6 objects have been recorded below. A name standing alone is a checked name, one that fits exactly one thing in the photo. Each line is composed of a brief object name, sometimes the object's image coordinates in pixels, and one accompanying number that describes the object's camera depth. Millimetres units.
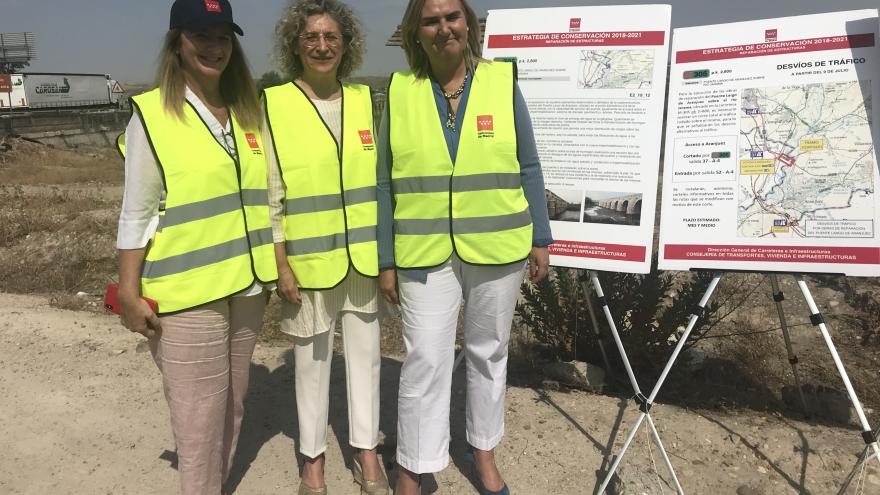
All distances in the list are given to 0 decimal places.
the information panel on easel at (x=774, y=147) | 2754
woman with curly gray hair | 2527
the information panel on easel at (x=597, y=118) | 3131
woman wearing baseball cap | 2182
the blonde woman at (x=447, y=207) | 2471
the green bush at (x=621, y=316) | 3998
